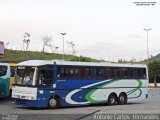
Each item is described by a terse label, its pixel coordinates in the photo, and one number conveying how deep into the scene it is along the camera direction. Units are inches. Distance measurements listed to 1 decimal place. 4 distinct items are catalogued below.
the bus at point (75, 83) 703.4
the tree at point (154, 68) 2297.3
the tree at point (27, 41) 3168.8
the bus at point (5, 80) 815.2
